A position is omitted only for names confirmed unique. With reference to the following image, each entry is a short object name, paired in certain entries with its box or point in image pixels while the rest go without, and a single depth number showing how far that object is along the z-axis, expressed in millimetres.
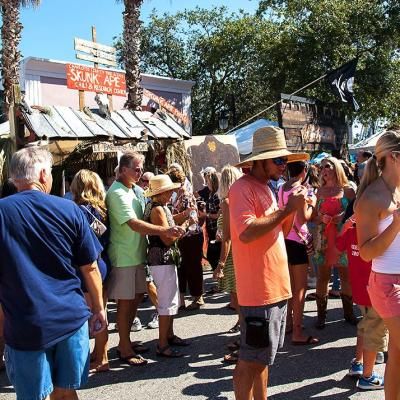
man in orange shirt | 2908
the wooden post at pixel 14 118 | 7783
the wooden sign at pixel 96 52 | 10430
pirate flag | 13305
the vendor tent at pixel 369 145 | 15202
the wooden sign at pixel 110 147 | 8148
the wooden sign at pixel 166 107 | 10906
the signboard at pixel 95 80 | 10477
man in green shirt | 4391
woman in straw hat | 4656
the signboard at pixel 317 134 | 12500
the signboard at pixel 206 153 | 10633
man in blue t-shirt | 2510
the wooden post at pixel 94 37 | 10847
